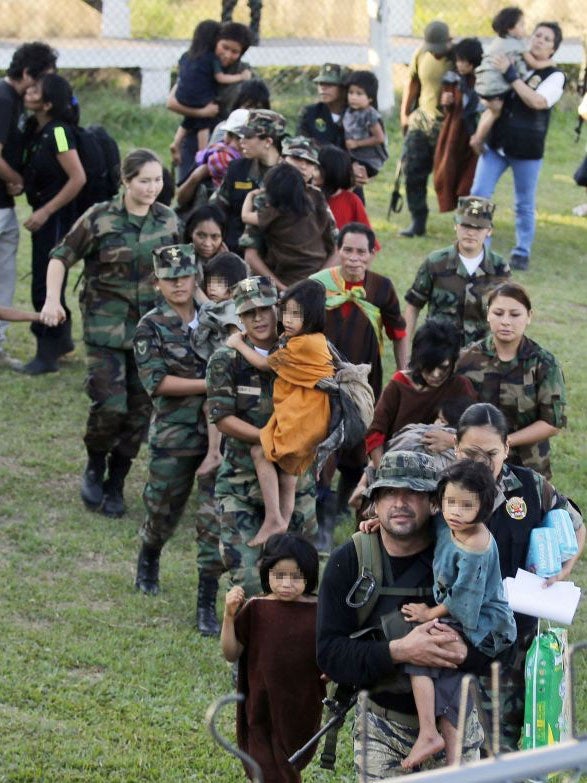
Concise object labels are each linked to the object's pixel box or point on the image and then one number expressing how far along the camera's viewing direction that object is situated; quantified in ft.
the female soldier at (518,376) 37.04
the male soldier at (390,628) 24.80
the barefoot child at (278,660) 27.90
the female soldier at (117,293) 45.98
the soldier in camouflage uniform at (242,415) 35.41
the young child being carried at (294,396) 35.06
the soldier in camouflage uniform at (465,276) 46.12
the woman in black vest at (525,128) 75.86
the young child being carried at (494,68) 75.44
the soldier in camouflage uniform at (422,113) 79.08
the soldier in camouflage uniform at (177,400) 40.05
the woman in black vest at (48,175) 55.98
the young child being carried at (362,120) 66.90
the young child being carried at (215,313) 39.42
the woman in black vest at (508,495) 28.37
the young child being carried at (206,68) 68.39
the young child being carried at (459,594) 24.82
